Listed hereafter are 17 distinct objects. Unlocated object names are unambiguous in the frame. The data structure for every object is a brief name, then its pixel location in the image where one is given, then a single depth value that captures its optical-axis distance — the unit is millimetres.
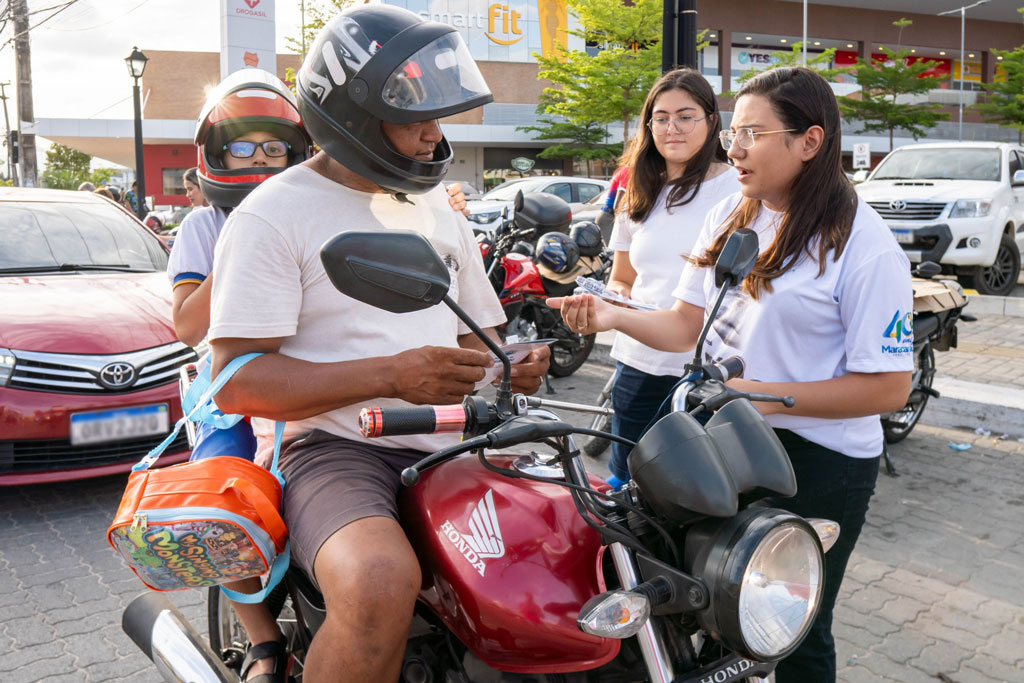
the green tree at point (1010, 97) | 33500
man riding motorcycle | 1825
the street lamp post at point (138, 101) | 18966
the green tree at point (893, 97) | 36281
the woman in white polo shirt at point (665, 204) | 3539
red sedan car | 4711
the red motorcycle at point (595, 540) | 1434
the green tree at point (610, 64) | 30875
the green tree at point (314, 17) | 33344
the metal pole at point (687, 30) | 7066
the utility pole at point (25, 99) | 20953
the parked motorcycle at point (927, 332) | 5590
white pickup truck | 11289
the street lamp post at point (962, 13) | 41656
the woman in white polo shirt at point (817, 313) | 2191
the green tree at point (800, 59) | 33031
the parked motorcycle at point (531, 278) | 5668
